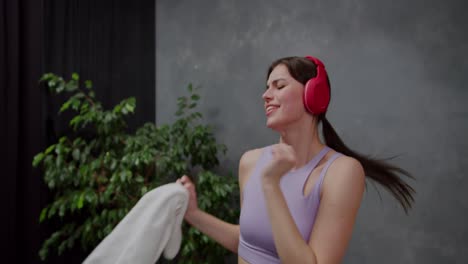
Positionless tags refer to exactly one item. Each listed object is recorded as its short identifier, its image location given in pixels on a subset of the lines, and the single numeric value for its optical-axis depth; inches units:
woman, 43.3
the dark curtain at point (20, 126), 108.5
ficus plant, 104.4
